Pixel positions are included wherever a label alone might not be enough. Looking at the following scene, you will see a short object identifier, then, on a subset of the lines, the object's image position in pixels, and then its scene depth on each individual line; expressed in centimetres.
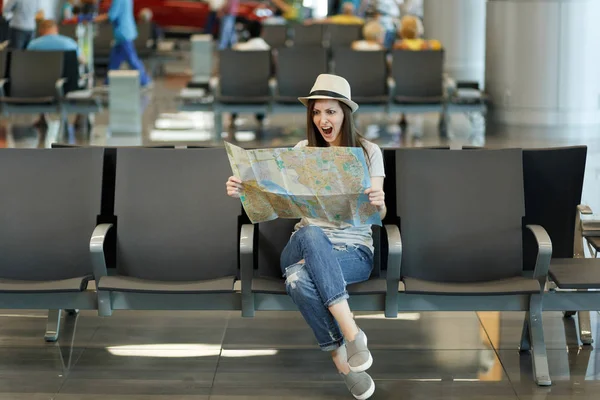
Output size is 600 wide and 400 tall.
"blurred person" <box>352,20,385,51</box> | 1150
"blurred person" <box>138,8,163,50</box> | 1901
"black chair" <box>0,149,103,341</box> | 449
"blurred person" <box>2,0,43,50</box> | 1453
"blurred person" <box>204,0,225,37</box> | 2064
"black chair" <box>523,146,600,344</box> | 452
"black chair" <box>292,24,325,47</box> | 1517
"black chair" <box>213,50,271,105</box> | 1043
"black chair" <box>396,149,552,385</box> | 444
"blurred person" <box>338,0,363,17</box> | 2076
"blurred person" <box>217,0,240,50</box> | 1770
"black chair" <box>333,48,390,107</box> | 1045
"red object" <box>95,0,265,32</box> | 2409
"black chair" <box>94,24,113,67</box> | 1688
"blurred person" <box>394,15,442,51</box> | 1102
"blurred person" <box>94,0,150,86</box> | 1420
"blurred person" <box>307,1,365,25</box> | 1579
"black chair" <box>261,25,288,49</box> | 1583
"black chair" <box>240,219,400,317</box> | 407
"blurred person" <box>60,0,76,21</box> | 1888
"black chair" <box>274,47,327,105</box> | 1050
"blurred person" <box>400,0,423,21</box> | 1723
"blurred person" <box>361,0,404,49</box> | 1719
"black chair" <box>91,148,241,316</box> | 445
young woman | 389
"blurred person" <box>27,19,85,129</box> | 1128
